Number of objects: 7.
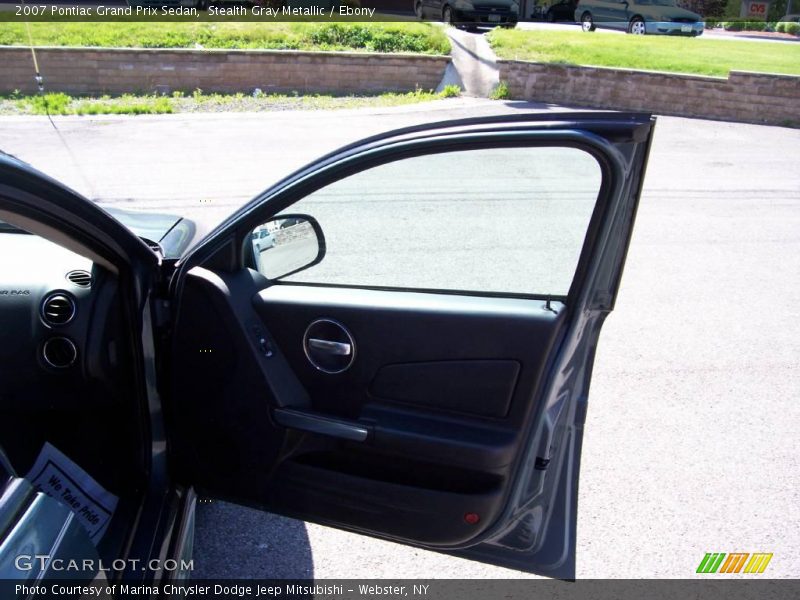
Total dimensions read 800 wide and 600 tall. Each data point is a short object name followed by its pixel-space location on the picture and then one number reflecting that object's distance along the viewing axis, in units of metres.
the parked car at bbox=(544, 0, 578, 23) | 33.53
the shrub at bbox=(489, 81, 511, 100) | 15.28
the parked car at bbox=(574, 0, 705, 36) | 24.80
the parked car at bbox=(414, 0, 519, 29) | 21.34
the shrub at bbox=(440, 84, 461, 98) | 15.32
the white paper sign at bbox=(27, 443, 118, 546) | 2.20
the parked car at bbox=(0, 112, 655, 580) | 2.27
